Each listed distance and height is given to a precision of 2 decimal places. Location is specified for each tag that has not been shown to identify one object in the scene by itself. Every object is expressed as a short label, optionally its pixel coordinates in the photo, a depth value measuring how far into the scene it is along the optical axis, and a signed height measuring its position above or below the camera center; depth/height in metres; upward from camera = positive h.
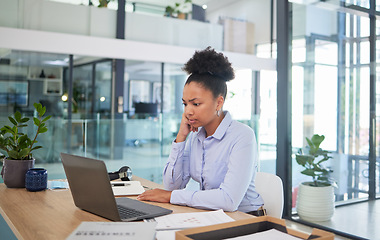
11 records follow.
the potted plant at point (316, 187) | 4.06 -0.71
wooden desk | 1.35 -0.39
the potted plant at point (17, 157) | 2.12 -0.24
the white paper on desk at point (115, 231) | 1.02 -0.31
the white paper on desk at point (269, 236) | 1.03 -0.31
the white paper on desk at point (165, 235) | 1.21 -0.37
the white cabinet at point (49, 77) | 5.84 +0.57
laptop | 1.39 -0.30
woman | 1.79 -0.15
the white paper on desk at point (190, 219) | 1.35 -0.37
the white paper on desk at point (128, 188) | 1.97 -0.38
